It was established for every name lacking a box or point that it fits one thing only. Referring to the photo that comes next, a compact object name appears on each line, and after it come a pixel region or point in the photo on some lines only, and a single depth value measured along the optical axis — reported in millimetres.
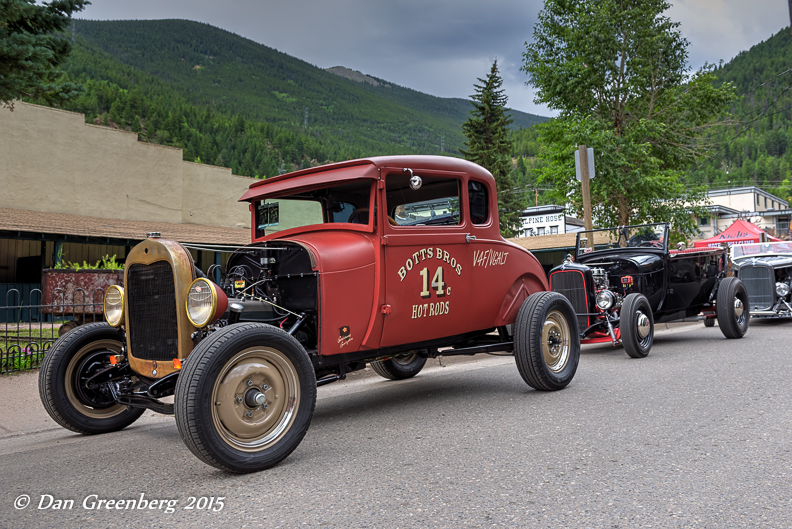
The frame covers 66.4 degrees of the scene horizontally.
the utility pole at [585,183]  14039
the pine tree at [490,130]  37844
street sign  13987
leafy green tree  18422
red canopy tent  29109
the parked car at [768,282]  13508
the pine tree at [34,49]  7062
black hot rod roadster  9094
